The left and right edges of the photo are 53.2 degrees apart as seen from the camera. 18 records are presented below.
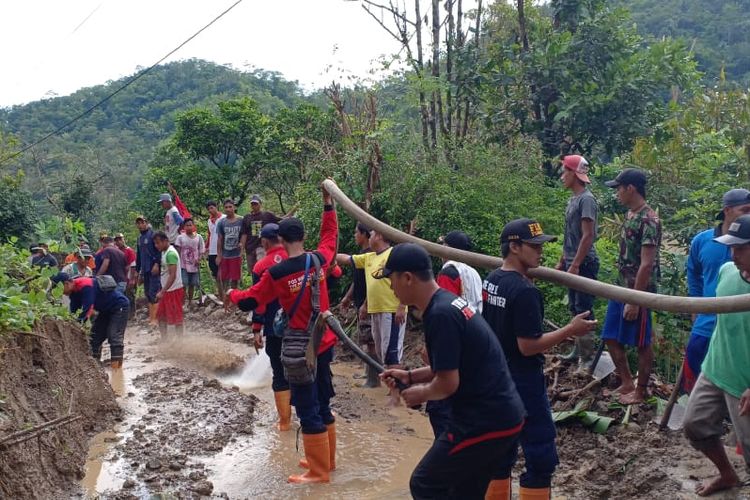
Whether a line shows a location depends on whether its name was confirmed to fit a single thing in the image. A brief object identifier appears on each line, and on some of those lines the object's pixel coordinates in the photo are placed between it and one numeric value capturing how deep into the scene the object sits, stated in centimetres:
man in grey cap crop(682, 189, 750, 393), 535
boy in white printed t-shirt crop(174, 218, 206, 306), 1341
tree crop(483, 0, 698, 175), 1176
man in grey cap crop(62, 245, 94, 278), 1155
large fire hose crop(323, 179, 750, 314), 406
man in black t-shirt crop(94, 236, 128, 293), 1155
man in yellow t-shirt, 783
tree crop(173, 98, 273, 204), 2084
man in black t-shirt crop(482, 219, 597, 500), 433
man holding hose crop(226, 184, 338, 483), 590
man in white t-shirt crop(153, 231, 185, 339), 1170
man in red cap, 674
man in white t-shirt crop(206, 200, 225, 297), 1366
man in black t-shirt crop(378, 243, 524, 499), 366
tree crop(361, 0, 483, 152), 1298
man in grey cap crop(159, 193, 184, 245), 1352
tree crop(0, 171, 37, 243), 2275
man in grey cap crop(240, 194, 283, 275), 1252
